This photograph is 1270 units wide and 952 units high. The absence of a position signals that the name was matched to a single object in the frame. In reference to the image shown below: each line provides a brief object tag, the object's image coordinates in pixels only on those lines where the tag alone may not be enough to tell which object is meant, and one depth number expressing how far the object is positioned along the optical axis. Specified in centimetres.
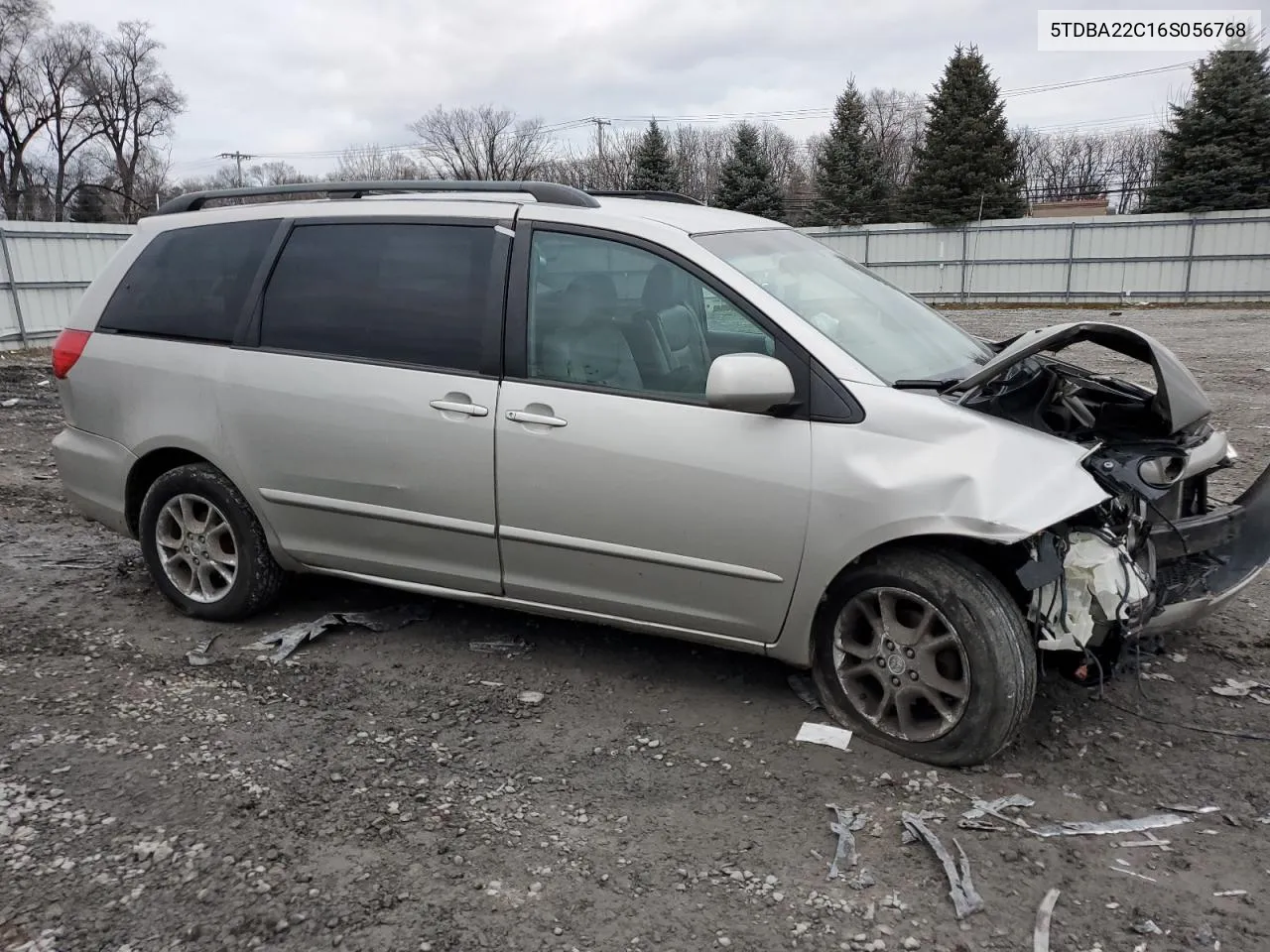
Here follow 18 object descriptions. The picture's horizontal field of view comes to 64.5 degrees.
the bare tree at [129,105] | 5422
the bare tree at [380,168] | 5619
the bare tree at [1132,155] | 5453
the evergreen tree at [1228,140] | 2866
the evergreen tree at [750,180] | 3619
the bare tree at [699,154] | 5394
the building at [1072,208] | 3912
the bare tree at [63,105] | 5122
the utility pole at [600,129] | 5541
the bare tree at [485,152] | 5447
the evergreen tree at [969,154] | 3275
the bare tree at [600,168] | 5141
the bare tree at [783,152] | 5666
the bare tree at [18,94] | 4716
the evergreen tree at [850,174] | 3569
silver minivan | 313
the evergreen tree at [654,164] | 3738
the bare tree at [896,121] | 5478
